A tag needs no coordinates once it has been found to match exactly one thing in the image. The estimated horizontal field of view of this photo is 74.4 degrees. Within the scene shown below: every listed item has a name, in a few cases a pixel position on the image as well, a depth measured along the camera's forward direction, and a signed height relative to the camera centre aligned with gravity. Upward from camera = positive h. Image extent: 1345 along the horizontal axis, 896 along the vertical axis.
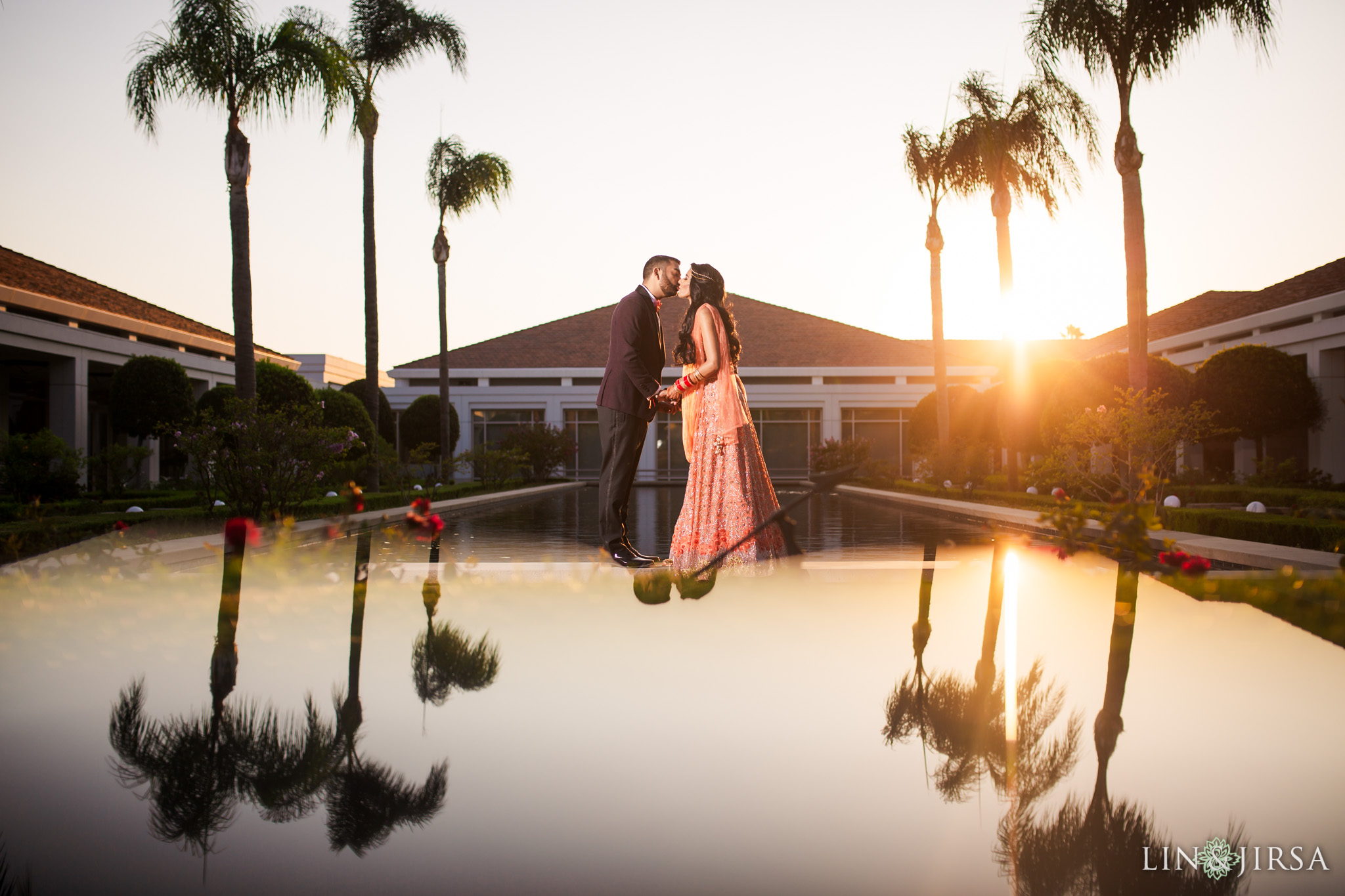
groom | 6.12 +0.54
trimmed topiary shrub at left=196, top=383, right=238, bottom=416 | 21.08 +1.57
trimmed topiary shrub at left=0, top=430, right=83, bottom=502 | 15.92 -0.06
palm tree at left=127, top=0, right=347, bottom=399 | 14.14 +6.37
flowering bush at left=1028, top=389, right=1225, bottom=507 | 12.43 +0.08
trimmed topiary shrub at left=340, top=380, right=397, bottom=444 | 32.28 +1.68
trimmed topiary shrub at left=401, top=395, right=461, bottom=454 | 34.22 +1.37
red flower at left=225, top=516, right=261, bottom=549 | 4.16 -0.34
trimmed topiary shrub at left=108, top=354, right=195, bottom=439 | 21.45 +1.59
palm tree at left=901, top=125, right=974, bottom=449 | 22.73 +7.00
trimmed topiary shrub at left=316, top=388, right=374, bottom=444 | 22.03 +1.23
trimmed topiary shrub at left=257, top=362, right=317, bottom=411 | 21.12 +1.81
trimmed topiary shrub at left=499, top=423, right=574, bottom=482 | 31.83 +0.35
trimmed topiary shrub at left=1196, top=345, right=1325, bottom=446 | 19.12 +1.12
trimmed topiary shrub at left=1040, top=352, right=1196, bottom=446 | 18.66 +1.31
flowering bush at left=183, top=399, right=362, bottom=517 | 11.12 +0.07
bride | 6.12 +0.06
